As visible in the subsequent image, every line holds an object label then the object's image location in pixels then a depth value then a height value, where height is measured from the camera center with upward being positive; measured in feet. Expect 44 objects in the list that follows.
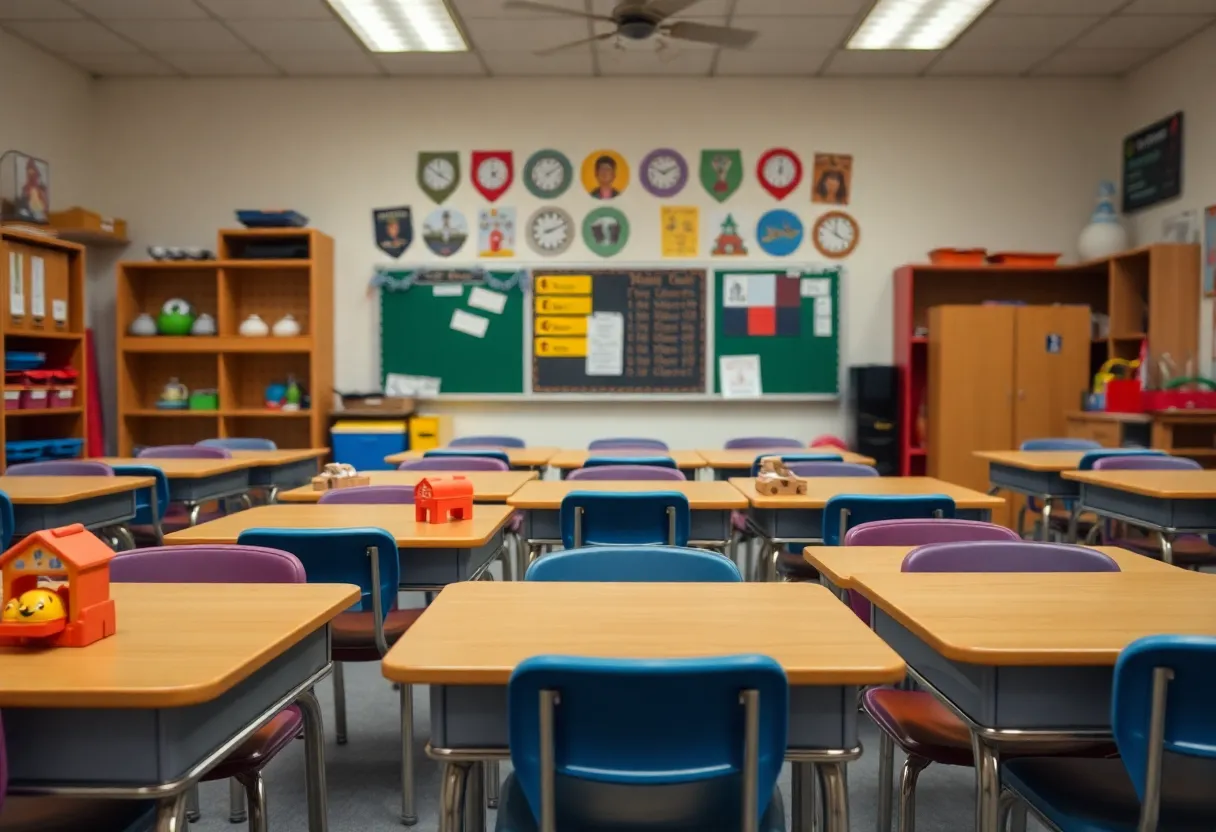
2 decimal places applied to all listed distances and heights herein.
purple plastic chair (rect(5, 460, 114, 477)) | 12.95 -1.35
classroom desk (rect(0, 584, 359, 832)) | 3.66 -1.47
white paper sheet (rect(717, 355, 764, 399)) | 21.86 +0.14
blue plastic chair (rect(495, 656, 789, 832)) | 3.62 -1.49
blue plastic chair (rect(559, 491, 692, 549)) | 9.80 -1.59
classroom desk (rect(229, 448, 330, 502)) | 15.10 -1.59
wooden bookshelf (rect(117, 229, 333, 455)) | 20.56 +0.73
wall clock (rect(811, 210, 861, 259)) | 21.86 +3.72
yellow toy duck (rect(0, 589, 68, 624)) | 4.23 -1.12
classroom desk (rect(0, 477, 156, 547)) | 10.11 -1.47
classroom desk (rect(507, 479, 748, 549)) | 9.93 -1.54
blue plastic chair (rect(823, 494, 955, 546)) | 9.39 -1.40
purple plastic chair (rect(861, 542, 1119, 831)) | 5.48 -2.29
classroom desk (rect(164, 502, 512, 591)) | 7.66 -1.39
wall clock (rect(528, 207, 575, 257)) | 21.94 +3.70
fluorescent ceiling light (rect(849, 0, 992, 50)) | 18.05 +7.84
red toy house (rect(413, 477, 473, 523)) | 8.39 -1.17
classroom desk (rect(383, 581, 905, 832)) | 3.95 -1.32
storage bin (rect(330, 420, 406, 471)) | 20.40 -1.47
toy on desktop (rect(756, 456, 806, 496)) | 10.22 -1.21
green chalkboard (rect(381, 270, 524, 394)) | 21.86 +1.07
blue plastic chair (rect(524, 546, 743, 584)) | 6.10 -1.31
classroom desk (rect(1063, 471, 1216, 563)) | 10.15 -1.46
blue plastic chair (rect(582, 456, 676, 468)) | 13.98 -1.31
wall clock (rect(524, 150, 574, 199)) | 21.93 +5.25
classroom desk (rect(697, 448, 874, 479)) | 14.96 -1.40
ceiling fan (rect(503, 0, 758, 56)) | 14.47 +6.19
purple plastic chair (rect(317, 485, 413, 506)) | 10.02 -1.33
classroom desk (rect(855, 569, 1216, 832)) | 4.26 -1.33
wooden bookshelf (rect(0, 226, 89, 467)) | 17.08 +1.09
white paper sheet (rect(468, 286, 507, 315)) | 21.81 +2.06
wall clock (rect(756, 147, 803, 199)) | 21.84 +5.32
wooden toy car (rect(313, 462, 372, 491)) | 10.84 -1.24
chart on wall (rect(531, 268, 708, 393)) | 21.75 +1.28
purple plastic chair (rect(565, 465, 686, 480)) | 12.30 -1.31
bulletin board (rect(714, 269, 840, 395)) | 21.71 +1.43
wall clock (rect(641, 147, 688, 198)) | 21.89 +5.29
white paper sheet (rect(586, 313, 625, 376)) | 21.81 +0.92
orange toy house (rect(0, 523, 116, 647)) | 4.24 -1.07
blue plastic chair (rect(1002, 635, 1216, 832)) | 3.90 -1.59
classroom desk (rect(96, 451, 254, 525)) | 12.69 -1.53
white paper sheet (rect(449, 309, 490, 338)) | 21.88 +1.45
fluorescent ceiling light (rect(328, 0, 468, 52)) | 18.04 +7.82
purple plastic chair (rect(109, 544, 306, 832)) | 5.99 -1.33
